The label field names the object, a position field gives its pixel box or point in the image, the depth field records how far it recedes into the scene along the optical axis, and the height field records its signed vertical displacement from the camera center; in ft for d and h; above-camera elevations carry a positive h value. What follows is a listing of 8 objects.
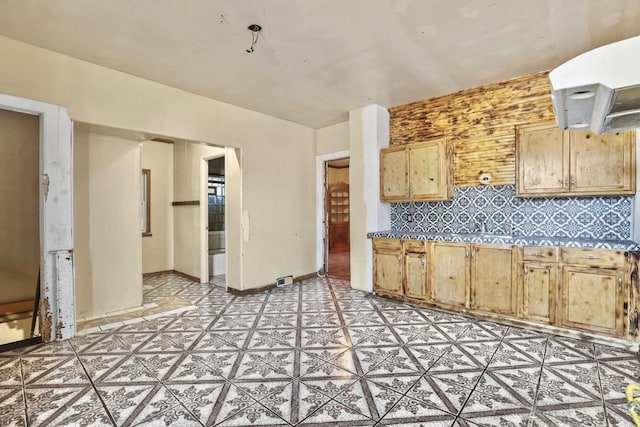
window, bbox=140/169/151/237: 19.20 +0.84
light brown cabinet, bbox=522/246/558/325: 9.87 -2.33
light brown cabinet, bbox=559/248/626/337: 8.91 -2.35
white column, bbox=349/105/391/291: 14.90 +1.27
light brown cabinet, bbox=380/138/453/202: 13.15 +1.79
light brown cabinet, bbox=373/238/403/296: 13.47 -2.42
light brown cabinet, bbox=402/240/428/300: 12.67 -2.37
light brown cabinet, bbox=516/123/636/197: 9.35 +1.59
